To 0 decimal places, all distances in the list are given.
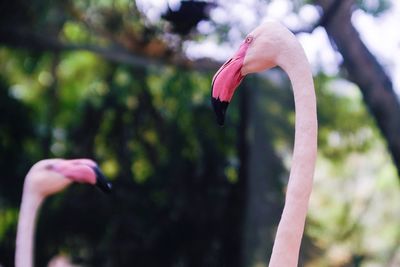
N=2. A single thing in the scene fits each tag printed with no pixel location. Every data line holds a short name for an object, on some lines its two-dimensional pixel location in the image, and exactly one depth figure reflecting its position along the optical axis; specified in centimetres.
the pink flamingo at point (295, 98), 413
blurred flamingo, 696
